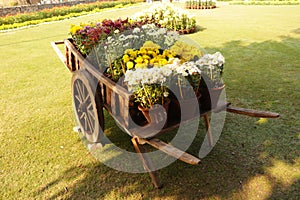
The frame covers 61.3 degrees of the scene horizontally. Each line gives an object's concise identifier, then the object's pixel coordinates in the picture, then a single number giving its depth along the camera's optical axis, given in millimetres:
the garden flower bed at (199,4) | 16328
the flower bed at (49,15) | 14433
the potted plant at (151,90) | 1928
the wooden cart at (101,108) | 2043
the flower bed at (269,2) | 17536
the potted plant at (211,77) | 2164
